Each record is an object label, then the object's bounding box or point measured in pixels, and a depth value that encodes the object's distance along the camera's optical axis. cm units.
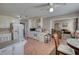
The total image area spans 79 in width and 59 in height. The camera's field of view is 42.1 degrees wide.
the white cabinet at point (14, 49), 174
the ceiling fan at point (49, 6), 172
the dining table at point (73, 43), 173
